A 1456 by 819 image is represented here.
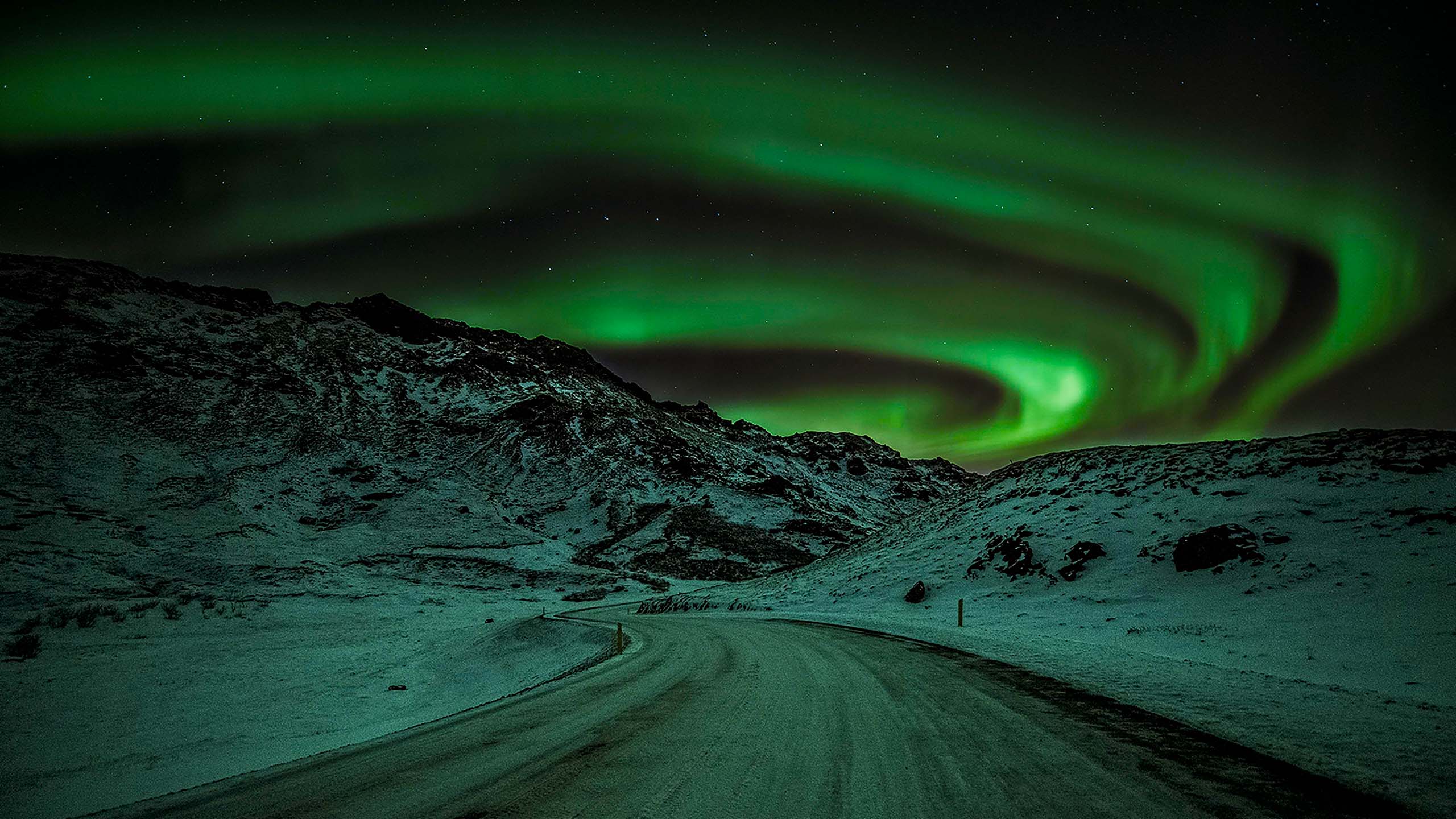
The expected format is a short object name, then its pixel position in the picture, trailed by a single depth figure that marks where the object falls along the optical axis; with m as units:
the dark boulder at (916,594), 30.27
